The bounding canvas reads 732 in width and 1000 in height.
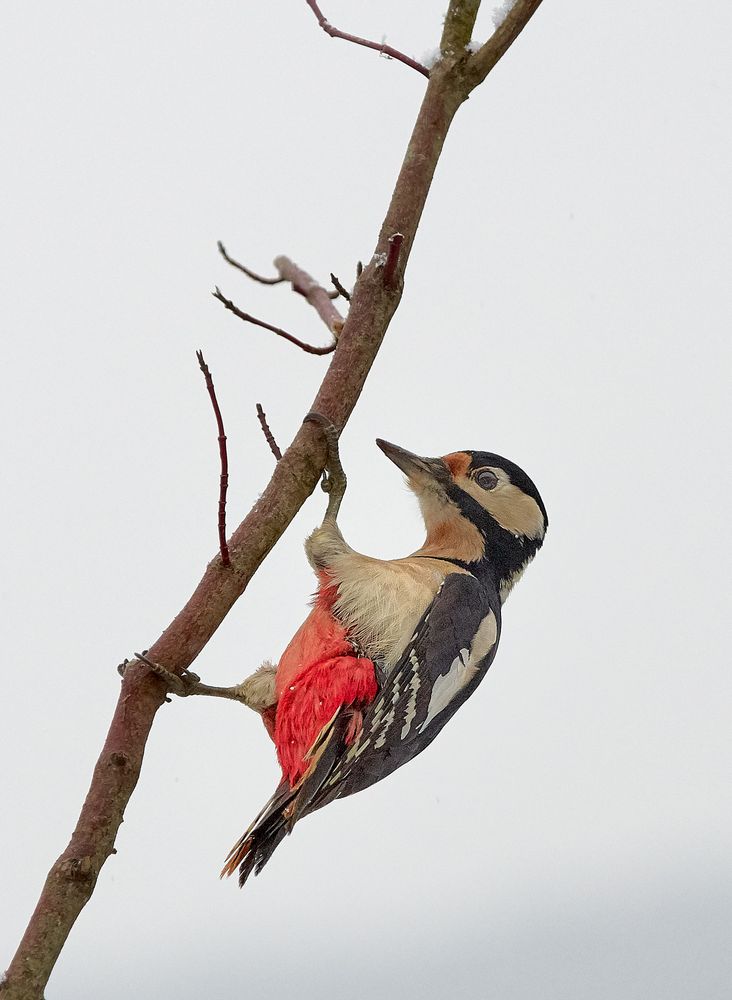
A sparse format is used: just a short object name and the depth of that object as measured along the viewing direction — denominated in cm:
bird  532
